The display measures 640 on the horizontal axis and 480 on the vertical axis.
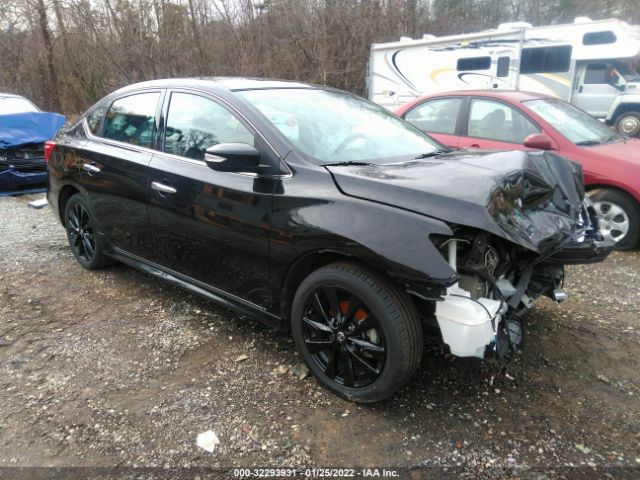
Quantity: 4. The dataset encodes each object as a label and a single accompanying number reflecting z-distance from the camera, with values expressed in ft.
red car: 15.48
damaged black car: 7.28
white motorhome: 39.63
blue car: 25.23
